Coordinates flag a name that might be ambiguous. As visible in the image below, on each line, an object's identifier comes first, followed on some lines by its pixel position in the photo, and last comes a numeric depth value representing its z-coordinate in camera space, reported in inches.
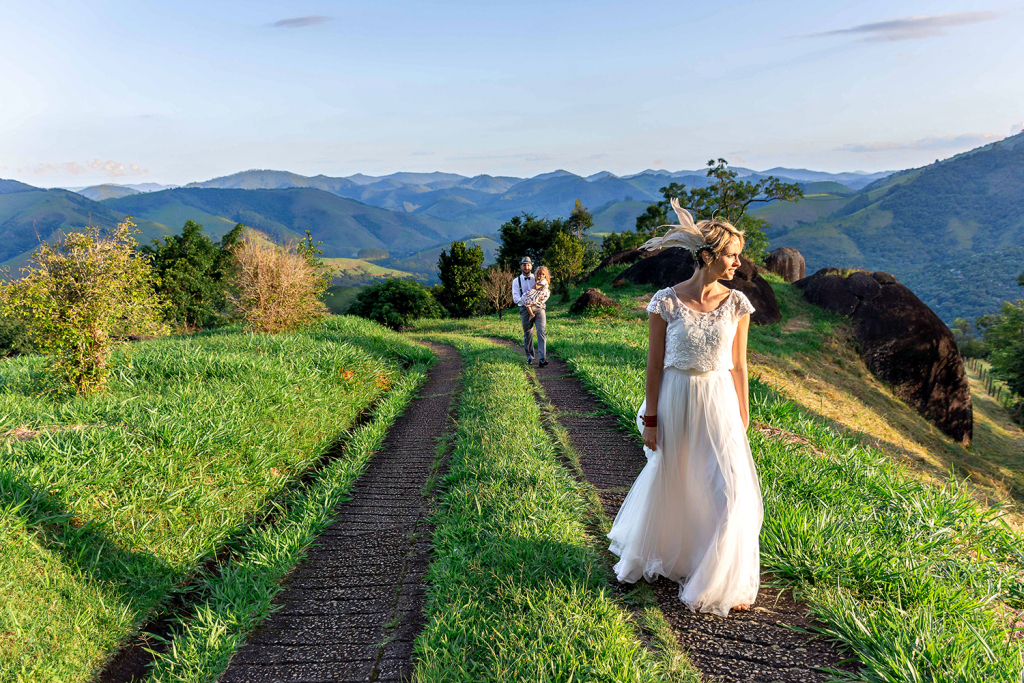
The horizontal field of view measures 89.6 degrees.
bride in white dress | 117.0
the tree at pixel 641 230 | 1537.9
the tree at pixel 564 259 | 1077.1
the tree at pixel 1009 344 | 1019.9
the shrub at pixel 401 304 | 1144.2
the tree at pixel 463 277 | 1254.3
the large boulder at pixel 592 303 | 709.3
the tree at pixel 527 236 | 1710.1
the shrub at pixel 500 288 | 1042.1
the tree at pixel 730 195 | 1309.1
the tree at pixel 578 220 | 1825.8
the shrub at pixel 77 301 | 269.9
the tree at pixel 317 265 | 696.8
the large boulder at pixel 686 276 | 716.0
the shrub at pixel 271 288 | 570.3
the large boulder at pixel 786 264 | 966.4
